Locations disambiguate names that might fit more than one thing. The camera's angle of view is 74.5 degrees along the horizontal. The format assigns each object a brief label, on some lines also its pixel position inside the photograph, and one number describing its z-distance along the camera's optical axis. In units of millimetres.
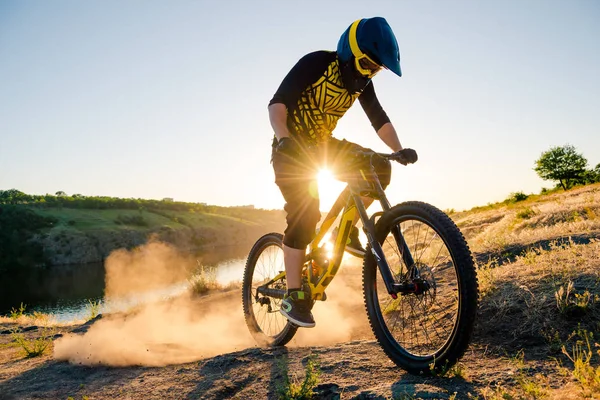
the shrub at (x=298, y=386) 2762
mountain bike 2619
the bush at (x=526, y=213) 9997
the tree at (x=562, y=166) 42844
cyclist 3758
